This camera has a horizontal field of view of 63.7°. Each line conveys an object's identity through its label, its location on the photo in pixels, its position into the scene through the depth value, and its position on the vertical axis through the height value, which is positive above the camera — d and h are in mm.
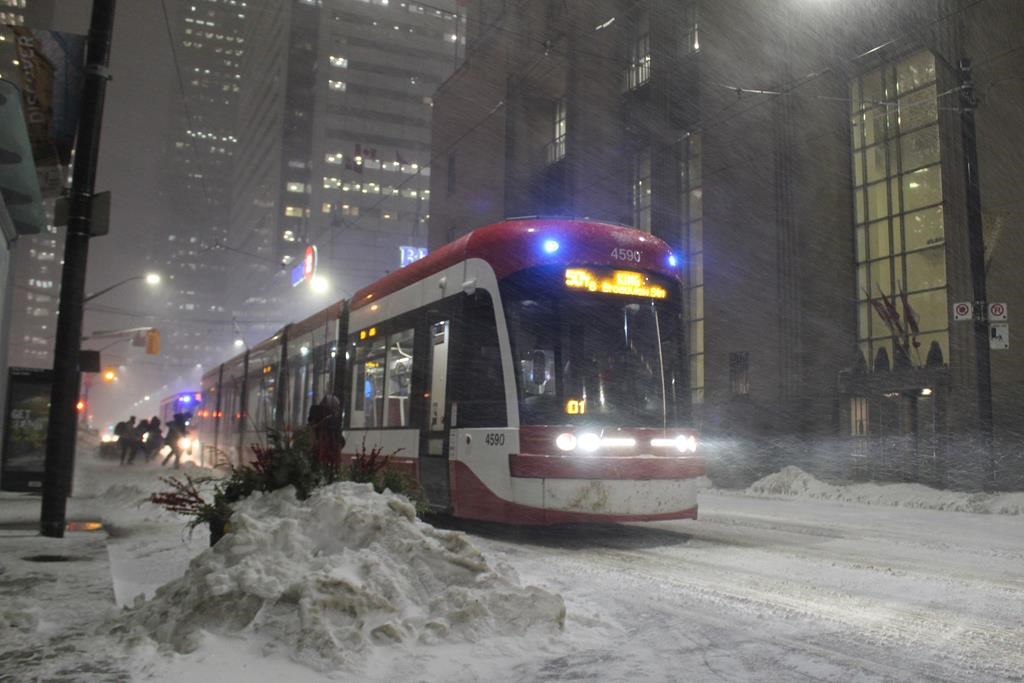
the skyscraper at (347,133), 107938 +42299
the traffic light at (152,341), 40625 +4489
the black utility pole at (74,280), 9055 +1695
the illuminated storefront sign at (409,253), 54844 +12212
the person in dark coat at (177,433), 25195 -16
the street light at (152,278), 35225 +6588
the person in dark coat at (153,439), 31123 -257
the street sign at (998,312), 15594 +2554
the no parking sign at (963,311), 15828 +2606
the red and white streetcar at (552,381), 8867 +667
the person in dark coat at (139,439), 28562 -252
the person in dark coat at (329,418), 10945 +233
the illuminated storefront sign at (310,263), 63656 +13506
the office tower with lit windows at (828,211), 18188 +6251
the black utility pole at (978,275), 15797 +3299
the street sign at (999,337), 15438 +2070
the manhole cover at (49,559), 7380 -1161
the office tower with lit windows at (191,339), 190625 +21986
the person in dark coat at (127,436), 28391 -148
